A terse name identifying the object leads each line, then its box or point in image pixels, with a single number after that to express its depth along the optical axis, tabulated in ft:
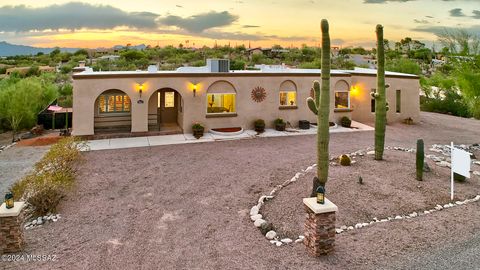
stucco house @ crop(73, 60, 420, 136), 60.59
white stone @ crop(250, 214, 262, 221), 30.09
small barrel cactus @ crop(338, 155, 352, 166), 43.62
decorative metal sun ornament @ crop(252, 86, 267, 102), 68.80
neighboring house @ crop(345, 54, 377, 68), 239.21
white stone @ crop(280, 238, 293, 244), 25.94
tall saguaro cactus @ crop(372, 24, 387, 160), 44.88
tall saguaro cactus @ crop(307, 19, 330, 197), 31.96
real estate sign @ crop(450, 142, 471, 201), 34.53
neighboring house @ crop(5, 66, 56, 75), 164.43
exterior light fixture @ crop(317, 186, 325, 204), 23.70
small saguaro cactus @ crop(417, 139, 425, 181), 37.81
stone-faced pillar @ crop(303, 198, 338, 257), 23.54
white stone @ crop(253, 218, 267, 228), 28.64
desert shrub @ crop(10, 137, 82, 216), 31.71
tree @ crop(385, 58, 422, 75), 129.29
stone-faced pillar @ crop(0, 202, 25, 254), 24.16
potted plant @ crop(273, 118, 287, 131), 68.69
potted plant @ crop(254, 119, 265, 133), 66.95
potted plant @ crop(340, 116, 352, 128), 74.09
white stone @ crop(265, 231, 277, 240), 26.63
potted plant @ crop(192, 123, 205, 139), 62.29
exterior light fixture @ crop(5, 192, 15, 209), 24.11
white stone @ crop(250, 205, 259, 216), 31.17
